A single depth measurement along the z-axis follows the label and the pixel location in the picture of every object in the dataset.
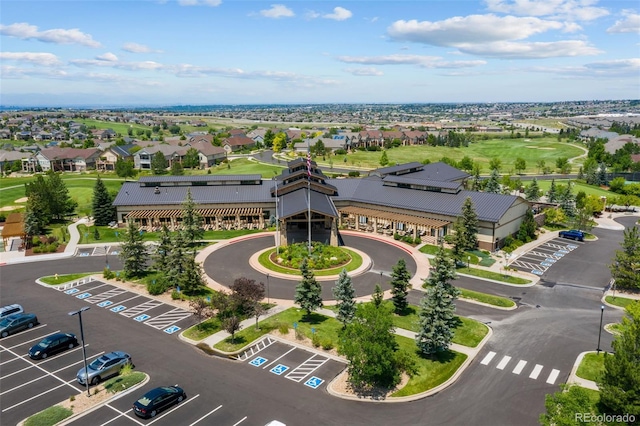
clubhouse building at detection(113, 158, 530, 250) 66.69
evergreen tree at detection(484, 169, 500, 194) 96.38
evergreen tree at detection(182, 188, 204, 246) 67.81
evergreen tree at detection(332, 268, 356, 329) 39.62
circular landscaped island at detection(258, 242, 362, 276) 56.22
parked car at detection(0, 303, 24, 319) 42.53
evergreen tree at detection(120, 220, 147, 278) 53.16
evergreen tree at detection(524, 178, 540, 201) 90.50
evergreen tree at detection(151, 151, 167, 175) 123.50
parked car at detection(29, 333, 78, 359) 35.62
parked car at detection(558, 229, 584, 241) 69.31
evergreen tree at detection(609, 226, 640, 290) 49.22
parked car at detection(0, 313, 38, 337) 39.72
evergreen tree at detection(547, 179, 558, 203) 89.31
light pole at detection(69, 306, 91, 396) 30.71
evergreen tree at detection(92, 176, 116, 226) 75.38
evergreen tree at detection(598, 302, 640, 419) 26.03
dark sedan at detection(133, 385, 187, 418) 28.55
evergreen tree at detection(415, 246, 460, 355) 35.03
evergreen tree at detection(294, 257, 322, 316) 41.88
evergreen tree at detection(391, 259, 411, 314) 44.31
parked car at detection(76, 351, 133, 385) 32.16
